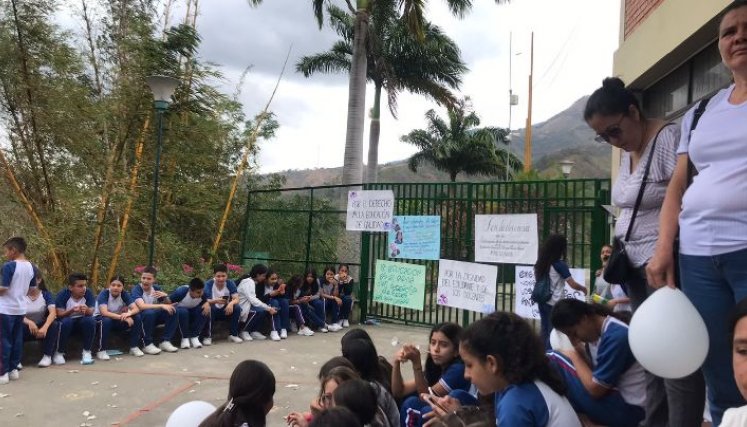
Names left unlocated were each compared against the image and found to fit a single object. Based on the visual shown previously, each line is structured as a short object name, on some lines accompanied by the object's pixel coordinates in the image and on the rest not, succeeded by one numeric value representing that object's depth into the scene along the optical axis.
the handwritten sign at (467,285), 7.78
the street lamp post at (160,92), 7.61
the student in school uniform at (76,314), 6.29
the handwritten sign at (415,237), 8.48
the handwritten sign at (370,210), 8.91
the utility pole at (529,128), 25.73
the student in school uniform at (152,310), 6.94
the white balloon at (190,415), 2.64
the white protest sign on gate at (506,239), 7.46
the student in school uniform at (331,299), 9.05
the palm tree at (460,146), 31.64
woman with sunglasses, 2.27
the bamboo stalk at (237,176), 12.13
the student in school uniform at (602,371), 2.73
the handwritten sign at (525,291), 7.19
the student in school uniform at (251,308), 8.02
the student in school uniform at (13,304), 5.52
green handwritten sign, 8.68
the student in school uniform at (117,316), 6.58
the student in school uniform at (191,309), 7.34
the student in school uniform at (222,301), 7.71
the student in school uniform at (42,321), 6.01
